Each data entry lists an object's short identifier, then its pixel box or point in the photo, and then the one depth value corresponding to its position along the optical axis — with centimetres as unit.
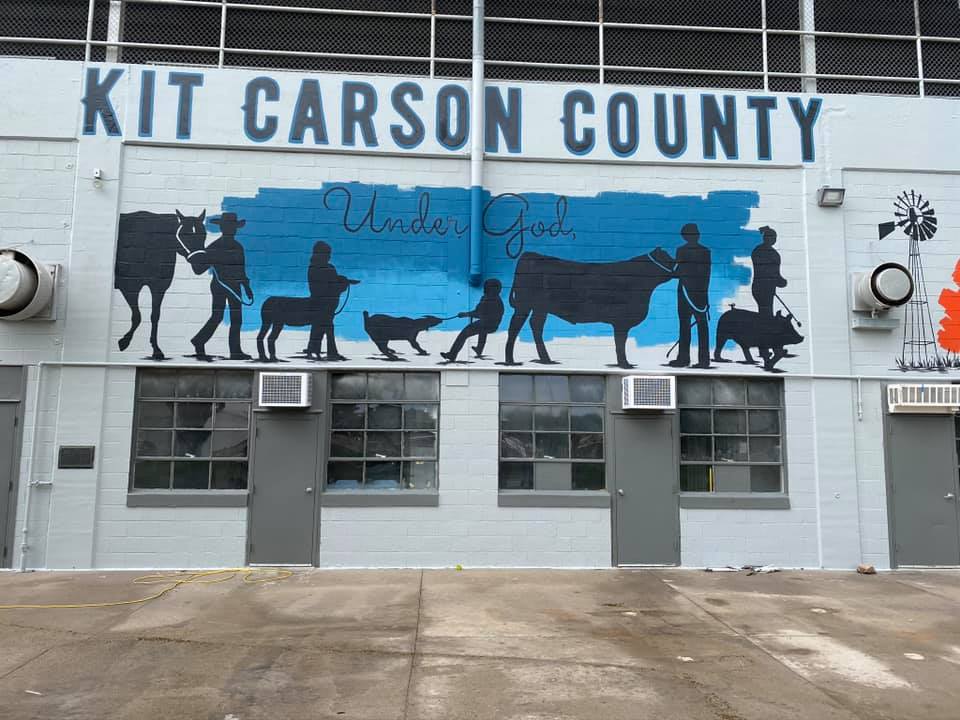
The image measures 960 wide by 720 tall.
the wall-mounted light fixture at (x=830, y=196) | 948
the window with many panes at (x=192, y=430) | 888
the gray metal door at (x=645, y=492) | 899
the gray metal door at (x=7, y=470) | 857
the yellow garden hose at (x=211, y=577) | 809
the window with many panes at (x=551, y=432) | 912
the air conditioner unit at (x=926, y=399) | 912
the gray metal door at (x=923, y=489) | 918
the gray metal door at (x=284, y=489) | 873
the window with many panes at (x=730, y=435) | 928
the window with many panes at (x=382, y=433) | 902
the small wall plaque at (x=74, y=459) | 866
